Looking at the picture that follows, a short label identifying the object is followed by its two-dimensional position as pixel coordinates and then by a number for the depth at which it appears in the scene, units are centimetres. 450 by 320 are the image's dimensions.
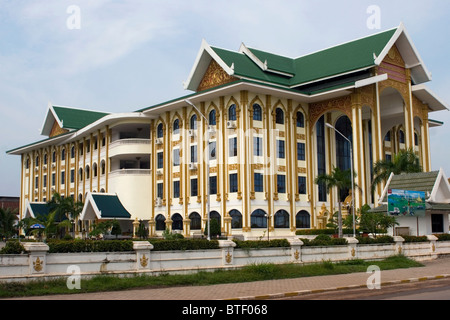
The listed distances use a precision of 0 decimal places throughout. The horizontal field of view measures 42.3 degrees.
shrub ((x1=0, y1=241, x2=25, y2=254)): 1728
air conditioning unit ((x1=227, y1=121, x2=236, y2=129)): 4600
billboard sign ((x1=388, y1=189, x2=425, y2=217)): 3250
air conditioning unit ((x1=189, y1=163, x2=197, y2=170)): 4931
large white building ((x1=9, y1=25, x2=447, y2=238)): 4591
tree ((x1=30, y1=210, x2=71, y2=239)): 3766
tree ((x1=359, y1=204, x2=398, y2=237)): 3272
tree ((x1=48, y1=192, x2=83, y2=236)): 5713
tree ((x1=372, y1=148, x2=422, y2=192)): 4388
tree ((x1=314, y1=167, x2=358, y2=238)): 4119
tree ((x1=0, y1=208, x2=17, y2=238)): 5409
